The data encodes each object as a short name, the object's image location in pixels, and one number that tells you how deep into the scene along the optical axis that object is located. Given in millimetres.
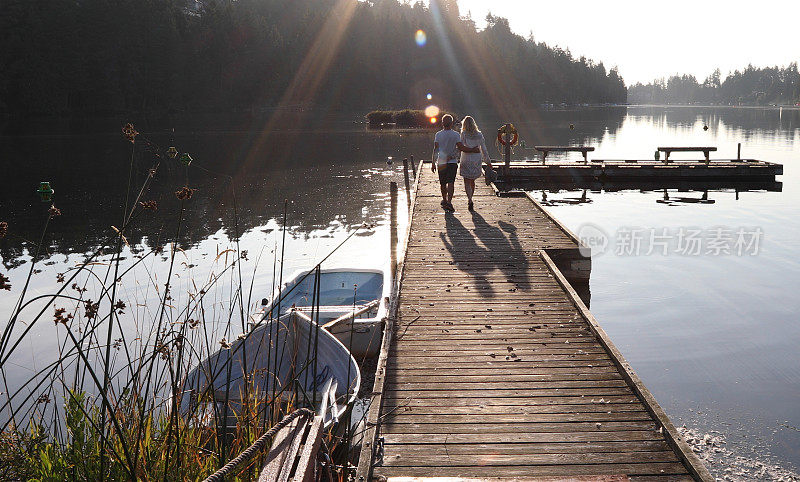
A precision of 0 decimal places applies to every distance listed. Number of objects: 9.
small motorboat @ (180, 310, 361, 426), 6281
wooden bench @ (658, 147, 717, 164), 25920
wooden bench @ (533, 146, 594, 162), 26266
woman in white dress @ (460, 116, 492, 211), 12531
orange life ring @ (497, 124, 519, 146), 20609
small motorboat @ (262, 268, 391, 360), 8531
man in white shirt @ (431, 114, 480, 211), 12359
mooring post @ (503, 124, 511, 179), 20806
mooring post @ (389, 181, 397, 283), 14400
